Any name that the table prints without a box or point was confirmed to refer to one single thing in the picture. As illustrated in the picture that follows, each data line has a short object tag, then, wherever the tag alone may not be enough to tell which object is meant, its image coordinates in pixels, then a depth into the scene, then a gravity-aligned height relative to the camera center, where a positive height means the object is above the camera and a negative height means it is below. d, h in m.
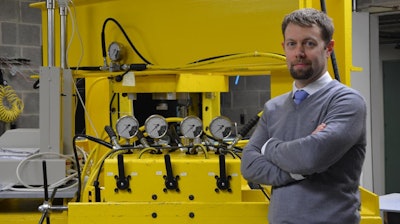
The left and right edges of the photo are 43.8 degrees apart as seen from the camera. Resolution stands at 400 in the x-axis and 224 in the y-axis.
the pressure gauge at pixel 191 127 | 2.11 -0.06
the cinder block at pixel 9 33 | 4.36 +0.73
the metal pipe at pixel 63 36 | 2.32 +0.37
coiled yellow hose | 4.15 +0.09
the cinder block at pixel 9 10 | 4.34 +0.93
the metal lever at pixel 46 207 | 1.99 -0.37
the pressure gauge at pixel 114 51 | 2.32 +0.29
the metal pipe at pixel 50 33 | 2.29 +0.38
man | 1.40 -0.09
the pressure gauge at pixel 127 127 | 2.13 -0.06
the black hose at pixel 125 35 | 2.33 +0.35
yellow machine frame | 1.92 +0.19
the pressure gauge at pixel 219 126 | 2.13 -0.06
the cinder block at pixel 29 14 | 4.45 +0.91
